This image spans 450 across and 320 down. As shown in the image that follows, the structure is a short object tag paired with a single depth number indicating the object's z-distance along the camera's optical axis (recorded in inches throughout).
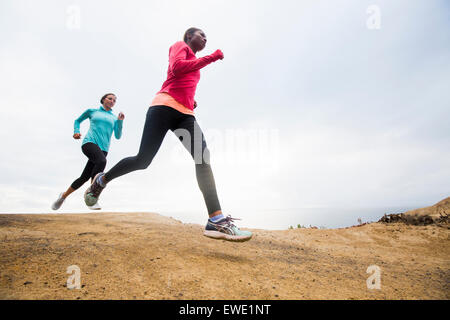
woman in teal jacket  164.4
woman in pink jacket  100.7
